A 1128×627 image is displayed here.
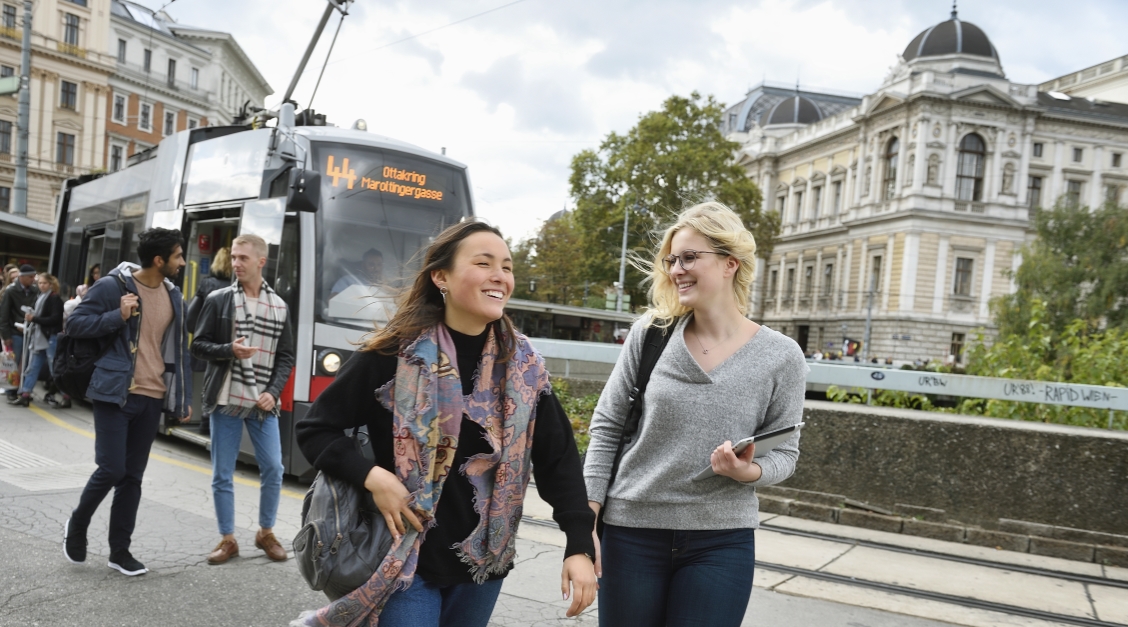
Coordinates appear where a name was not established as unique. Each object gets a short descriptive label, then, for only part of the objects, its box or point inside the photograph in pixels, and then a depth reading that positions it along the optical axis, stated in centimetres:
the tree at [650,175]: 4066
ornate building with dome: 5384
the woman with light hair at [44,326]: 1170
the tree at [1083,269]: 3253
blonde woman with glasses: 263
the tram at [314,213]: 777
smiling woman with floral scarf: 227
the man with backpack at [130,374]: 484
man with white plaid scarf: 527
